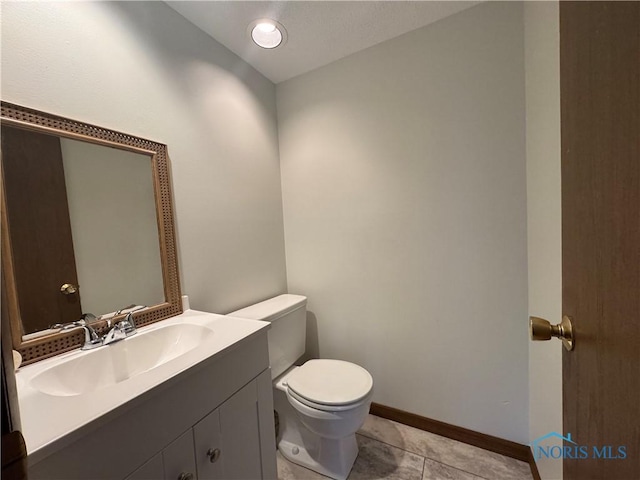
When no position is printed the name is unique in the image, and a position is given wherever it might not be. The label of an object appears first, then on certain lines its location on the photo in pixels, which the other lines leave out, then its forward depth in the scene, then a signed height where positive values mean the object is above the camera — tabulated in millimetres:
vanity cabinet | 549 -512
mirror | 800 +45
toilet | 1196 -803
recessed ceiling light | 1321 +1015
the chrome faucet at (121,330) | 937 -334
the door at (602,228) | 335 -31
